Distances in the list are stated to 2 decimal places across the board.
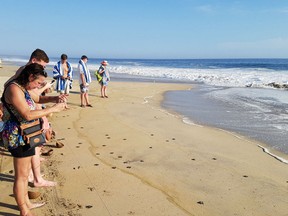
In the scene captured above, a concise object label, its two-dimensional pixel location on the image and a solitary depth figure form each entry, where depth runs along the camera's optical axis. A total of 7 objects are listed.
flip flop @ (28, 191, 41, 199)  2.66
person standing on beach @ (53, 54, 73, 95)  6.56
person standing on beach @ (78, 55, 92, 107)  7.37
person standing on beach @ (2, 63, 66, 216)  2.09
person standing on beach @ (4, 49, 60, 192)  2.85
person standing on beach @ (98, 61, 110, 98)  8.88
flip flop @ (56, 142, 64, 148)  4.06
